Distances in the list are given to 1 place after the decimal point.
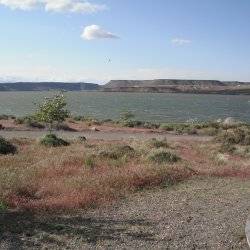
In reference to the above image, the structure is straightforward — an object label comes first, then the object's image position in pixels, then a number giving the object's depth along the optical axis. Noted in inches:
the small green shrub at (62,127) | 1441.6
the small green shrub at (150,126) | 1671.4
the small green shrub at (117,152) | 703.5
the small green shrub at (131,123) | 1661.0
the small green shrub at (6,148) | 758.4
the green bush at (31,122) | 1483.0
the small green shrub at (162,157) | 686.6
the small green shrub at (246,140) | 1084.7
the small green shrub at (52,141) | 905.4
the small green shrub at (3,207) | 386.0
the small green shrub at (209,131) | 1444.1
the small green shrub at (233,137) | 1107.0
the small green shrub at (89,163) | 591.4
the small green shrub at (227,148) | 927.7
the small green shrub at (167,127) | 1573.4
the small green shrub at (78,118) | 1889.8
